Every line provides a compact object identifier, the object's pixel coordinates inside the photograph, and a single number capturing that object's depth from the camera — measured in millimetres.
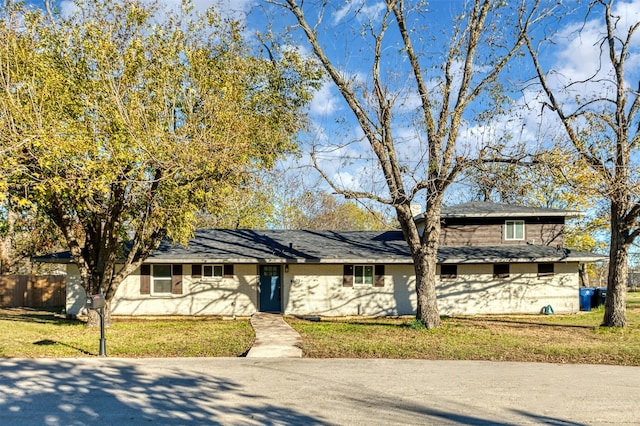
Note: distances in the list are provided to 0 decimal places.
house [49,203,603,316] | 19094
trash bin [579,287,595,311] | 22484
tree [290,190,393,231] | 42844
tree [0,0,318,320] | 11844
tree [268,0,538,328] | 13695
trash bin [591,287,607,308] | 24094
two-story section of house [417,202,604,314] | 20000
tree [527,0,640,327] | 14968
